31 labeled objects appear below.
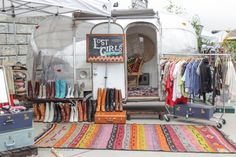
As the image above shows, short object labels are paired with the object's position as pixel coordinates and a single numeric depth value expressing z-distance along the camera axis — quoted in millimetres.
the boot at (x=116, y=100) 5397
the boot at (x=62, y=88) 5608
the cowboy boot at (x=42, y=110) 5530
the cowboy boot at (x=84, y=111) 5441
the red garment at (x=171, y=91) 5374
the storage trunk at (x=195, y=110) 5049
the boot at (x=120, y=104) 5406
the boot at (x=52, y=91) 5579
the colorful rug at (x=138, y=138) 3968
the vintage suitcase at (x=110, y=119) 5214
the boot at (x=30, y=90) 5748
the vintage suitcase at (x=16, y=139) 3365
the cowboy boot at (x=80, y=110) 5448
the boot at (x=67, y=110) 5448
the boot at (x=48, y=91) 5592
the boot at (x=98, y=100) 5382
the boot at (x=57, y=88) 5589
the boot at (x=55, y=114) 5418
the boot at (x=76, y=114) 5432
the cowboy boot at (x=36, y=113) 5529
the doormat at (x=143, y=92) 6016
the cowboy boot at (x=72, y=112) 5430
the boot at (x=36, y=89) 5696
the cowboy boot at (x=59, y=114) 5414
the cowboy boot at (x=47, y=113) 5448
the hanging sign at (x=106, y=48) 5667
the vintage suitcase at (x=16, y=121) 3368
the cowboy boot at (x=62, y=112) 5437
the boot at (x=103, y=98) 5389
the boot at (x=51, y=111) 5467
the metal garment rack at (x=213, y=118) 5008
